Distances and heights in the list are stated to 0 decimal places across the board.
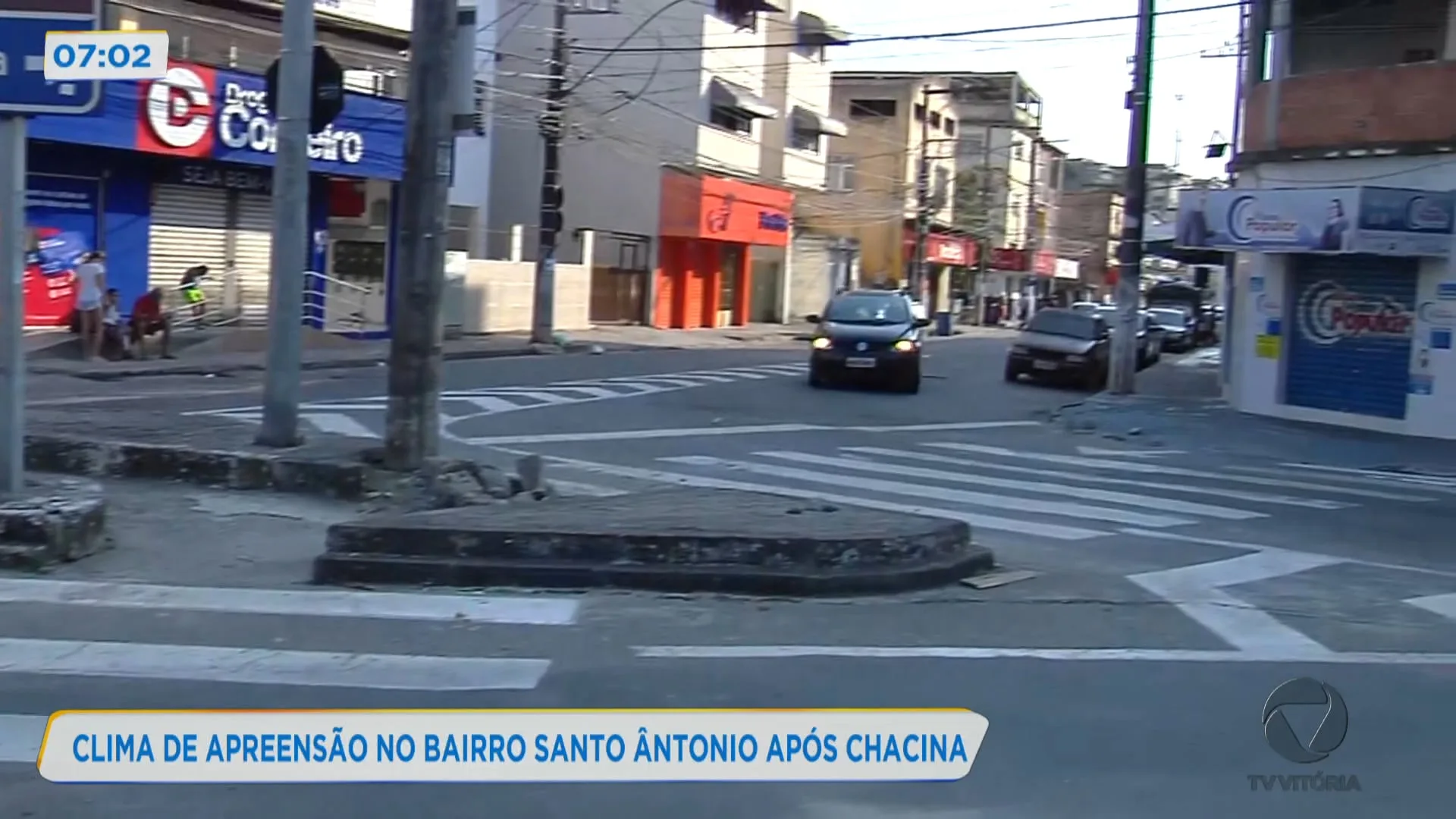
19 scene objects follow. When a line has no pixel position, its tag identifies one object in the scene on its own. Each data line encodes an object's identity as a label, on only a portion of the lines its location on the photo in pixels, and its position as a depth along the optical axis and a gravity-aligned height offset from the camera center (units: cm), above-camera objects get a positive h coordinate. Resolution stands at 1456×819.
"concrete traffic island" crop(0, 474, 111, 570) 838 -143
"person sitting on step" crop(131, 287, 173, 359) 2330 -61
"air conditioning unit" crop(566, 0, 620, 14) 3512 +774
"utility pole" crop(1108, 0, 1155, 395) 2602 +222
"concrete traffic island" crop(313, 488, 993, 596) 842 -142
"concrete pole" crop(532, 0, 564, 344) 3148 +229
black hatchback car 2447 -42
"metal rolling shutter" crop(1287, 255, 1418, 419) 2253 +5
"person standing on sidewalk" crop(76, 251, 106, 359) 2266 -29
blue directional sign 877 +126
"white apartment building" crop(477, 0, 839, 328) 4203 +455
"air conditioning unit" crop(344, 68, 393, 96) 3031 +431
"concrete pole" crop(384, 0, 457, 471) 1130 +50
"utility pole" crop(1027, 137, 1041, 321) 8309 +615
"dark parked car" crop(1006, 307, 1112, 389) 2948 -37
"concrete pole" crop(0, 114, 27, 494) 894 -16
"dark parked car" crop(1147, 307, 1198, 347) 5044 +33
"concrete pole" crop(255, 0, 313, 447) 1206 +52
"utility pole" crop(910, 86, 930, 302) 5894 +393
